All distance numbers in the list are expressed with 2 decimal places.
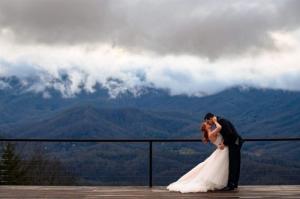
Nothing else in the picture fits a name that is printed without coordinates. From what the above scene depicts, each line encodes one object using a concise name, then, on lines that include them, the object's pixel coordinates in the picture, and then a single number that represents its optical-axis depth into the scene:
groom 15.07
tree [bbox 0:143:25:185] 19.02
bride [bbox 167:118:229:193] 15.05
